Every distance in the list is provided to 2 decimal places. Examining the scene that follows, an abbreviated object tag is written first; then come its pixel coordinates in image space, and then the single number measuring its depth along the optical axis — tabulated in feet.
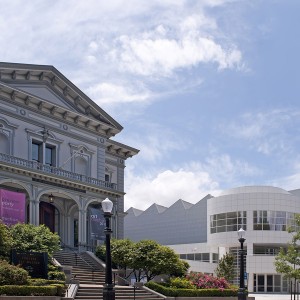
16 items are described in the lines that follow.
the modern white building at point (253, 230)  244.01
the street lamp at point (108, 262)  66.85
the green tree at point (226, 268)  197.47
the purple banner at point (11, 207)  132.16
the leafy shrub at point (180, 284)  130.72
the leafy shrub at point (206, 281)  136.31
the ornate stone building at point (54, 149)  141.38
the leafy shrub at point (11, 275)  99.96
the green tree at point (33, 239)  118.53
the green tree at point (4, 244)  112.98
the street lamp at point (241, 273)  102.59
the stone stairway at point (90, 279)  115.03
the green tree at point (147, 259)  134.62
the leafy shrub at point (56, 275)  114.50
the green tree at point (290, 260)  153.98
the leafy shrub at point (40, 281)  102.83
